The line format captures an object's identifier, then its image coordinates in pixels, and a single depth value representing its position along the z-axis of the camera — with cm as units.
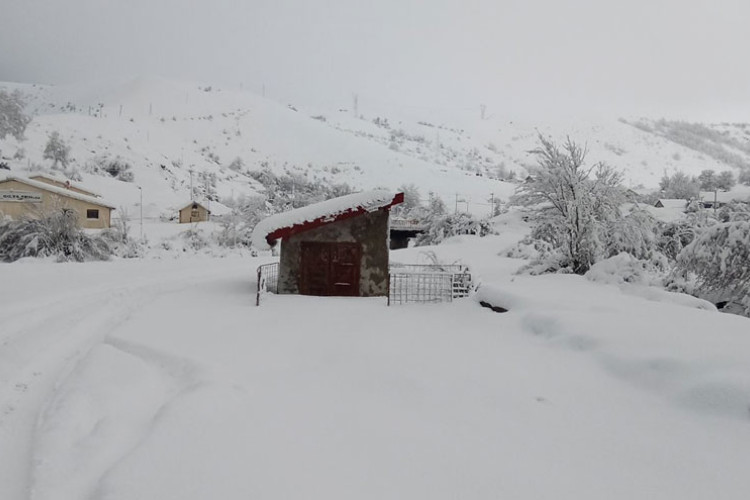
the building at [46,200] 3750
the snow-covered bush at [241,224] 3803
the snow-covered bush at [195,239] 3525
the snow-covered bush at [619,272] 1413
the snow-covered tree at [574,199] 1744
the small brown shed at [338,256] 1538
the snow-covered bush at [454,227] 4041
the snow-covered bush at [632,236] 1759
